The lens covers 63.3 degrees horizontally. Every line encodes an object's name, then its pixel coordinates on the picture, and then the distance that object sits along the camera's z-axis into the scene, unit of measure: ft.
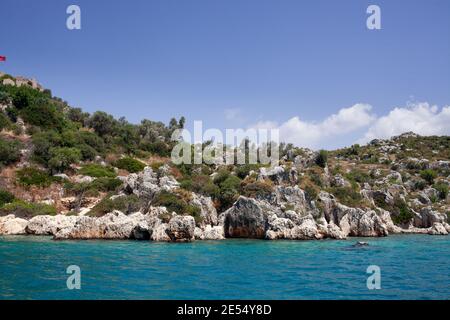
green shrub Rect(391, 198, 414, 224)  168.25
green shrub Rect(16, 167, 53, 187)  160.37
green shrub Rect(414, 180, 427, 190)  211.20
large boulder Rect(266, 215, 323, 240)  118.93
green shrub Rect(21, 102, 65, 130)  224.53
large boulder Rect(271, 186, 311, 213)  132.57
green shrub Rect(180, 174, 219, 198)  139.49
